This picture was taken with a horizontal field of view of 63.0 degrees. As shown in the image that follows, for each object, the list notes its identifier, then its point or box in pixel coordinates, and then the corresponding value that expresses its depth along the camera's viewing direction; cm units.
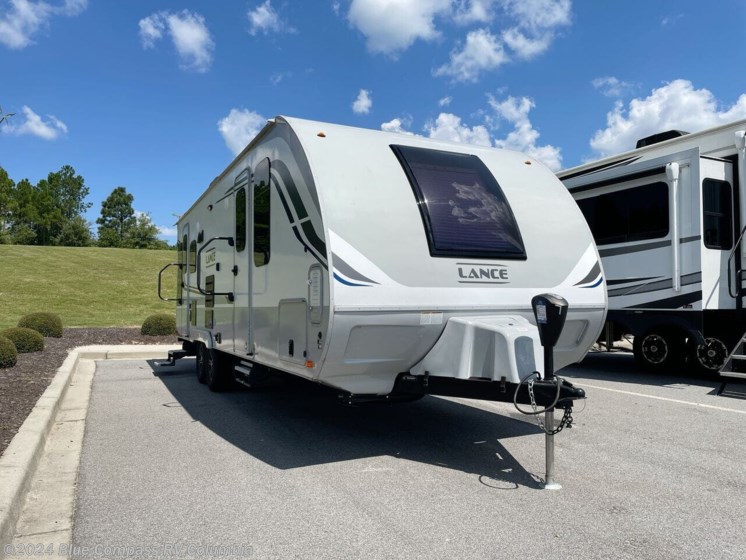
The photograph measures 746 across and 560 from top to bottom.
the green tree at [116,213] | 8212
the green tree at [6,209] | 5033
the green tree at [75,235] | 7044
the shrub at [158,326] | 1628
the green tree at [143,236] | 7925
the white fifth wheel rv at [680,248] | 898
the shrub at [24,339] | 1105
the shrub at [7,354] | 887
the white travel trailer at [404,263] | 469
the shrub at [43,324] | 1444
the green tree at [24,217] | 6556
